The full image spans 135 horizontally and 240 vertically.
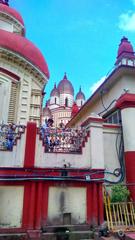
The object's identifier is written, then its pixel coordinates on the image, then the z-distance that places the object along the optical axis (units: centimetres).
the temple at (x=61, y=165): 760
